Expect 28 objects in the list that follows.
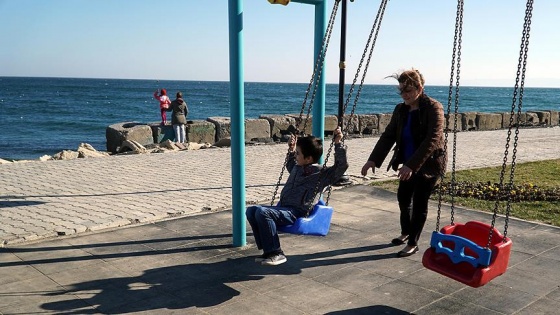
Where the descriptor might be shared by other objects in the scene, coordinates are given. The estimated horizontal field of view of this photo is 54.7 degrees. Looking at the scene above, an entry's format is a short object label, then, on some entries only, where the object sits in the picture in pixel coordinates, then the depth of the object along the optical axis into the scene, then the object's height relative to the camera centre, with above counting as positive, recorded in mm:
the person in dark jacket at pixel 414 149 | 5004 -695
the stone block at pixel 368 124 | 20453 -1835
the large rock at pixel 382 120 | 20953 -1699
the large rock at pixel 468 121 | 22688 -1866
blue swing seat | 4762 -1314
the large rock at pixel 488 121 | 23438 -1940
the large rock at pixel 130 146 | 14724 -1973
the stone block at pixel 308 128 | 16891 -1633
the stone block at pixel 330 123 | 18656 -1641
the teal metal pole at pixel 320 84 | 7246 -117
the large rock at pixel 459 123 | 22158 -1922
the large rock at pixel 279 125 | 18172 -1682
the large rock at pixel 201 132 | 16984 -1789
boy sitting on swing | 4766 -1096
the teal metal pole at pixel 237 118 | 5348 -438
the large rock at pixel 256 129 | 17422 -1741
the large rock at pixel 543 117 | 26375 -1954
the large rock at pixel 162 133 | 16906 -1817
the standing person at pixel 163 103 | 17830 -934
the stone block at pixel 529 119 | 25372 -2003
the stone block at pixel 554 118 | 26991 -2032
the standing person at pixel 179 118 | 16219 -1299
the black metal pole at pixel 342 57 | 9047 +308
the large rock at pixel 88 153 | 14330 -2131
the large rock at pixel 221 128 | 17391 -1699
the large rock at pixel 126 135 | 15961 -1805
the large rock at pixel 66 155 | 13953 -2115
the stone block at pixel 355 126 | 19948 -1864
